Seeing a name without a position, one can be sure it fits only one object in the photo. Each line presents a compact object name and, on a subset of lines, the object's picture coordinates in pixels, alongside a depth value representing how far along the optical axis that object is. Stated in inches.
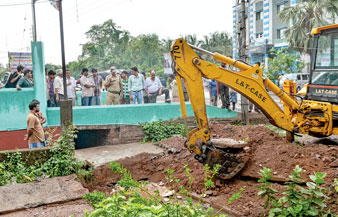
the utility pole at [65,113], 291.1
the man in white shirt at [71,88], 441.1
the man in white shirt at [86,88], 434.9
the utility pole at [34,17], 403.0
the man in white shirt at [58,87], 412.5
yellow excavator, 237.1
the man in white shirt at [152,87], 462.3
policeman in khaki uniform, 444.8
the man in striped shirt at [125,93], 466.6
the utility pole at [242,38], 406.6
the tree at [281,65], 928.9
